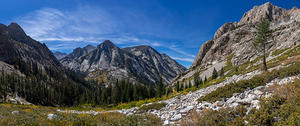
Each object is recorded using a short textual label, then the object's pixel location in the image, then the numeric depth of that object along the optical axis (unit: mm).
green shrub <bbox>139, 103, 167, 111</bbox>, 16125
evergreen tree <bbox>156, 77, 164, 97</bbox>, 61319
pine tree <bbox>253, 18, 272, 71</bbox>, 25266
